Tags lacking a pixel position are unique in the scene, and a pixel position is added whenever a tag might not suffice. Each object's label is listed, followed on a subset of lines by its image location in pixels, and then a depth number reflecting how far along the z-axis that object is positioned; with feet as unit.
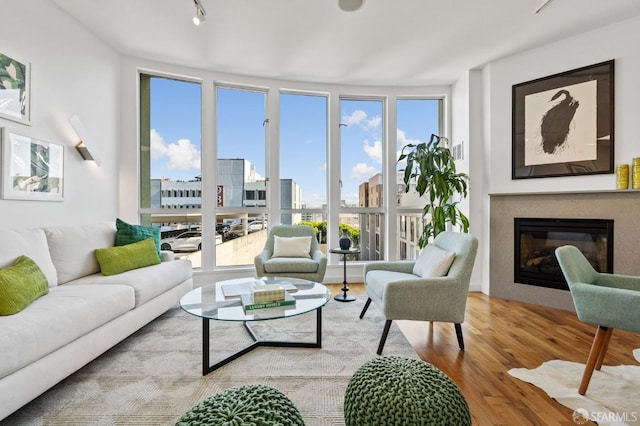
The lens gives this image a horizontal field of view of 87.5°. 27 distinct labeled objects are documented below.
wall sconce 10.15
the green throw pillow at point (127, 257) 9.21
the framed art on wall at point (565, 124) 10.64
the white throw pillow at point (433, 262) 8.22
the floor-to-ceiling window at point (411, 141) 15.93
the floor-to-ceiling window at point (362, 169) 15.87
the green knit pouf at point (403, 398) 3.83
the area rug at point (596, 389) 5.46
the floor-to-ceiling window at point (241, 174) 14.61
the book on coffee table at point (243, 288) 7.94
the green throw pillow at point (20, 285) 5.76
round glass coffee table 6.74
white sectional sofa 5.08
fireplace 10.91
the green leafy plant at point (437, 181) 13.39
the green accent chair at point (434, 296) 7.66
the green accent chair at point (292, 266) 11.66
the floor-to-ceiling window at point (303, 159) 15.38
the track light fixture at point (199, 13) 8.86
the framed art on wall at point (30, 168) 8.16
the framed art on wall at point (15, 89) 8.04
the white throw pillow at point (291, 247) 13.00
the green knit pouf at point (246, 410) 3.38
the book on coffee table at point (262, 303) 6.98
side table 12.52
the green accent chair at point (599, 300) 5.52
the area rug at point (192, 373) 5.55
